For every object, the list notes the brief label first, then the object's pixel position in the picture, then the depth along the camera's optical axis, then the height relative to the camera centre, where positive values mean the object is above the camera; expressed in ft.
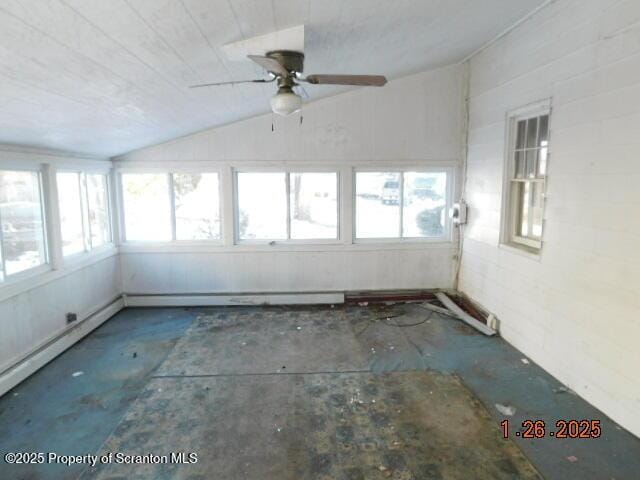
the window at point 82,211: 14.85 -0.70
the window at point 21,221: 11.79 -0.84
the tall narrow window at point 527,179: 13.00 +0.52
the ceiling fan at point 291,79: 9.28 +2.76
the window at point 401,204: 19.04 -0.49
